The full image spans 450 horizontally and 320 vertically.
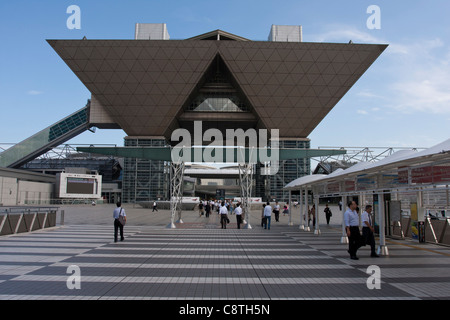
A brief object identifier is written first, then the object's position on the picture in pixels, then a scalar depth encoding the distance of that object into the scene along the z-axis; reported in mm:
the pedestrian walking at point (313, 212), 18953
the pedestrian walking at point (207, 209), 30000
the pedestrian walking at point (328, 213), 22905
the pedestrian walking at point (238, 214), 19406
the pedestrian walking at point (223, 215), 19297
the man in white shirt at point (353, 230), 9922
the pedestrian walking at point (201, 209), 31875
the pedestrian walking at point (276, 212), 25486
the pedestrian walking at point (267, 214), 19438
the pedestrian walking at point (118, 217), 13045
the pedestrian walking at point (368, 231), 10388
